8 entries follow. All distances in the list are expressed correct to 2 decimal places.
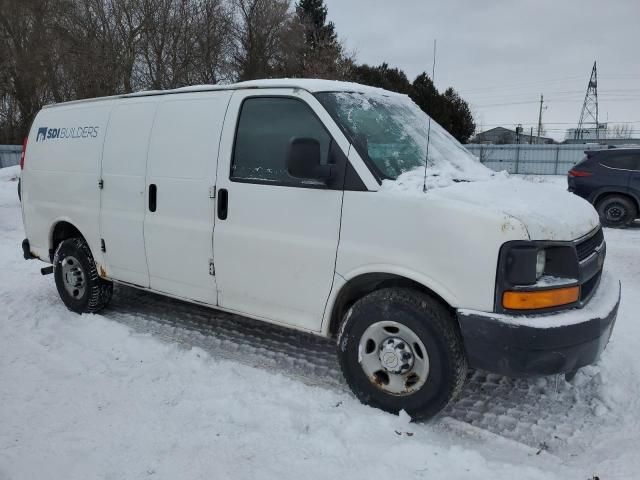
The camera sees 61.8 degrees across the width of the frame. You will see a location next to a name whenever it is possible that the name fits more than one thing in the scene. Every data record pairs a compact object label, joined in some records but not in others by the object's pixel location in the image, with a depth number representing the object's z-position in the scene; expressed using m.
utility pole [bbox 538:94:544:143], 49.19
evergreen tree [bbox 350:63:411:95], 29.00
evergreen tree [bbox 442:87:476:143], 31.72
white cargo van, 2.92
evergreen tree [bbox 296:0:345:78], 23.14
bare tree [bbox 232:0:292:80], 30.91
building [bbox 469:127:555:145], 44.93
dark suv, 10.84
